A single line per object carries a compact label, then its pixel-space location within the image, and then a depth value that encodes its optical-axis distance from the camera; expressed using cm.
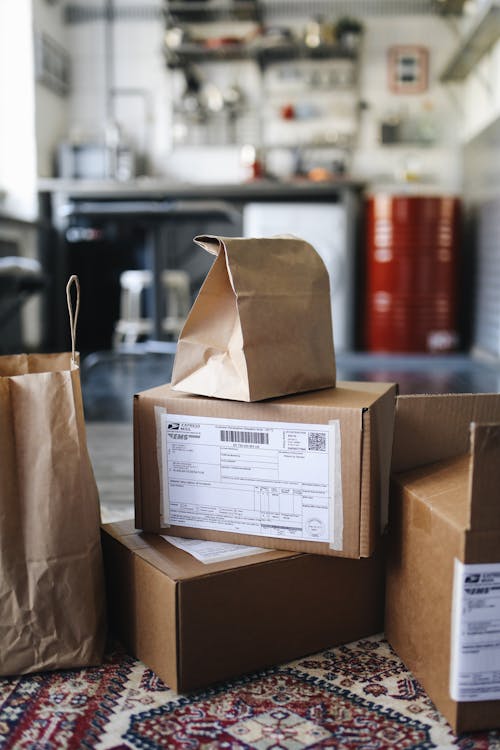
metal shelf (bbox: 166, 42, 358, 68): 560
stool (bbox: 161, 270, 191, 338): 538
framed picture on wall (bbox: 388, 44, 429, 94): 577
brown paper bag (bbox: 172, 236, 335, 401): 114
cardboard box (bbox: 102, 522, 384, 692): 107
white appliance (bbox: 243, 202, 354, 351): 506
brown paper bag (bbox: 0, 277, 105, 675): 109
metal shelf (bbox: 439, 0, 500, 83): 419
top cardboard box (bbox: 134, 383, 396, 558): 110
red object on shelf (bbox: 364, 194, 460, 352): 513
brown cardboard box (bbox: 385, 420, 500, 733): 94
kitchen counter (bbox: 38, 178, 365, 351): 510
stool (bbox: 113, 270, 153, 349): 533
